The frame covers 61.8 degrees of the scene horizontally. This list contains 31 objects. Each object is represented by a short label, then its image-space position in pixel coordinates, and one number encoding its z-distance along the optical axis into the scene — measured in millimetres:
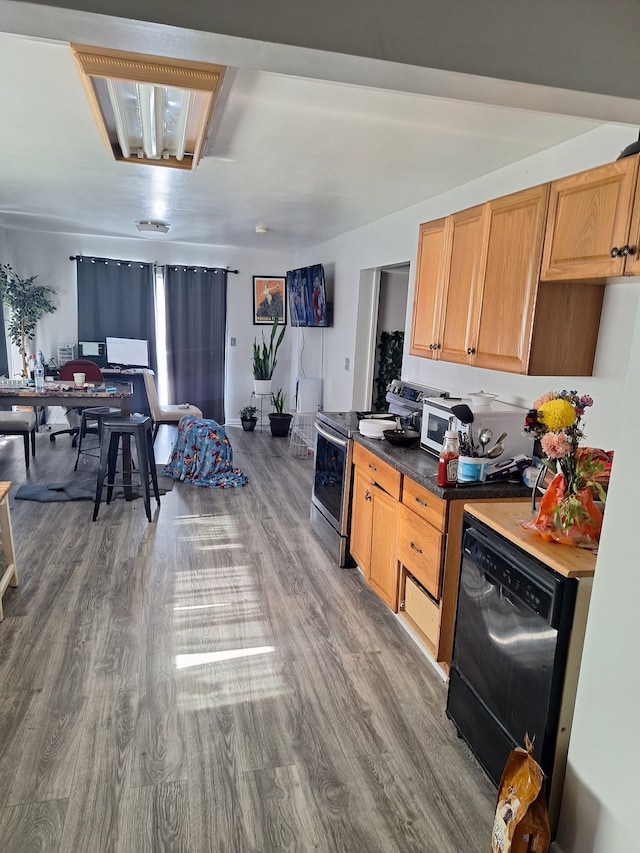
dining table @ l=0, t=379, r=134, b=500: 4277
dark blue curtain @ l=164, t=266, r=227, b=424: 7148
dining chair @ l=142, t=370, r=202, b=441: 5949
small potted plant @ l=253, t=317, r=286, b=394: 7227
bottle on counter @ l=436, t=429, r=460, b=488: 2240
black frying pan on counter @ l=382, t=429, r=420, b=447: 2906
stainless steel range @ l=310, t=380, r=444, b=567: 3309
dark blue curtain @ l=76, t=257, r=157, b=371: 6809
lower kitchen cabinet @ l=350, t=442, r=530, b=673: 2256
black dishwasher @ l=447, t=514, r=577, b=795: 1506
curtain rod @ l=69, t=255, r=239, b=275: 6727
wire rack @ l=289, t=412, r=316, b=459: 6027
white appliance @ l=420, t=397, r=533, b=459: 2416
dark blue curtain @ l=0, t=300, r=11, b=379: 6156
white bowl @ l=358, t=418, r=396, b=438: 3051
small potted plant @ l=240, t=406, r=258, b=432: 7319
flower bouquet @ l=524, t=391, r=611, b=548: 1612
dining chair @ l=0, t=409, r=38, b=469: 4848
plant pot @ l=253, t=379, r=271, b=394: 7230
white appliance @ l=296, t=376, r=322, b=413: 6176
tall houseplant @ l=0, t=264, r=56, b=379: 6223
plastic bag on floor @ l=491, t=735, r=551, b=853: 1391
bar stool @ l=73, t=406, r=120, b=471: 4266
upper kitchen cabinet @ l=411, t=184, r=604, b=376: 2209
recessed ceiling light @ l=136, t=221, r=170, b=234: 5363
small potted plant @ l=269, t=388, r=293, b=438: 6971
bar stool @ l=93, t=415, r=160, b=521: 3863
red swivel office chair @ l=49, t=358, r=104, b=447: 5574
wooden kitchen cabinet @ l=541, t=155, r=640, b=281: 1740
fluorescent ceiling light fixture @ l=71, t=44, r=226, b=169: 1798
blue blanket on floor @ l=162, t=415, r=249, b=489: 4918
